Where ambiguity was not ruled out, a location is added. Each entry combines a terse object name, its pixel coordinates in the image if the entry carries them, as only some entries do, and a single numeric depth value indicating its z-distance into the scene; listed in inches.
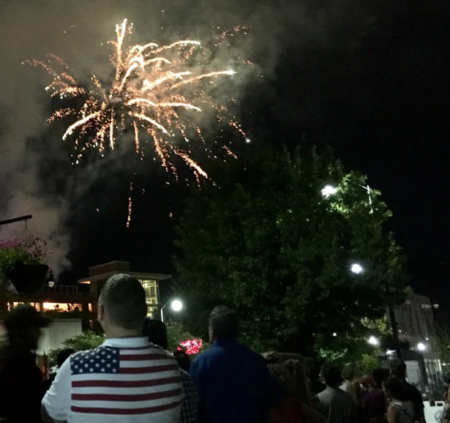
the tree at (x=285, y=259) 796.6
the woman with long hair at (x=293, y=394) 169.3
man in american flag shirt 100.5
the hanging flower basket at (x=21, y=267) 295.7
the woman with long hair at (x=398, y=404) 262.8
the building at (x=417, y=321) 2870.8
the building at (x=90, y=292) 2433.6
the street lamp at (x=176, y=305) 887.7
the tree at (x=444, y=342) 2124.8
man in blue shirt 165.9
